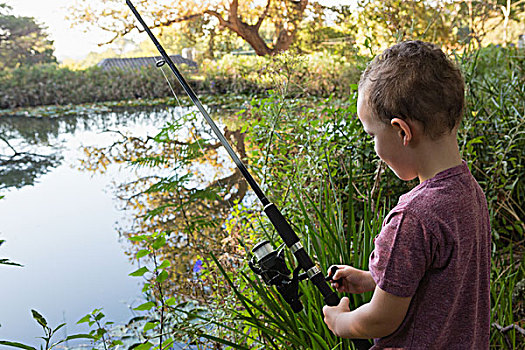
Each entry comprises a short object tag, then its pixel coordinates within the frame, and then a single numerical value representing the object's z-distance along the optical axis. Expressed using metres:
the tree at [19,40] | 17.73
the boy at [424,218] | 0.84
